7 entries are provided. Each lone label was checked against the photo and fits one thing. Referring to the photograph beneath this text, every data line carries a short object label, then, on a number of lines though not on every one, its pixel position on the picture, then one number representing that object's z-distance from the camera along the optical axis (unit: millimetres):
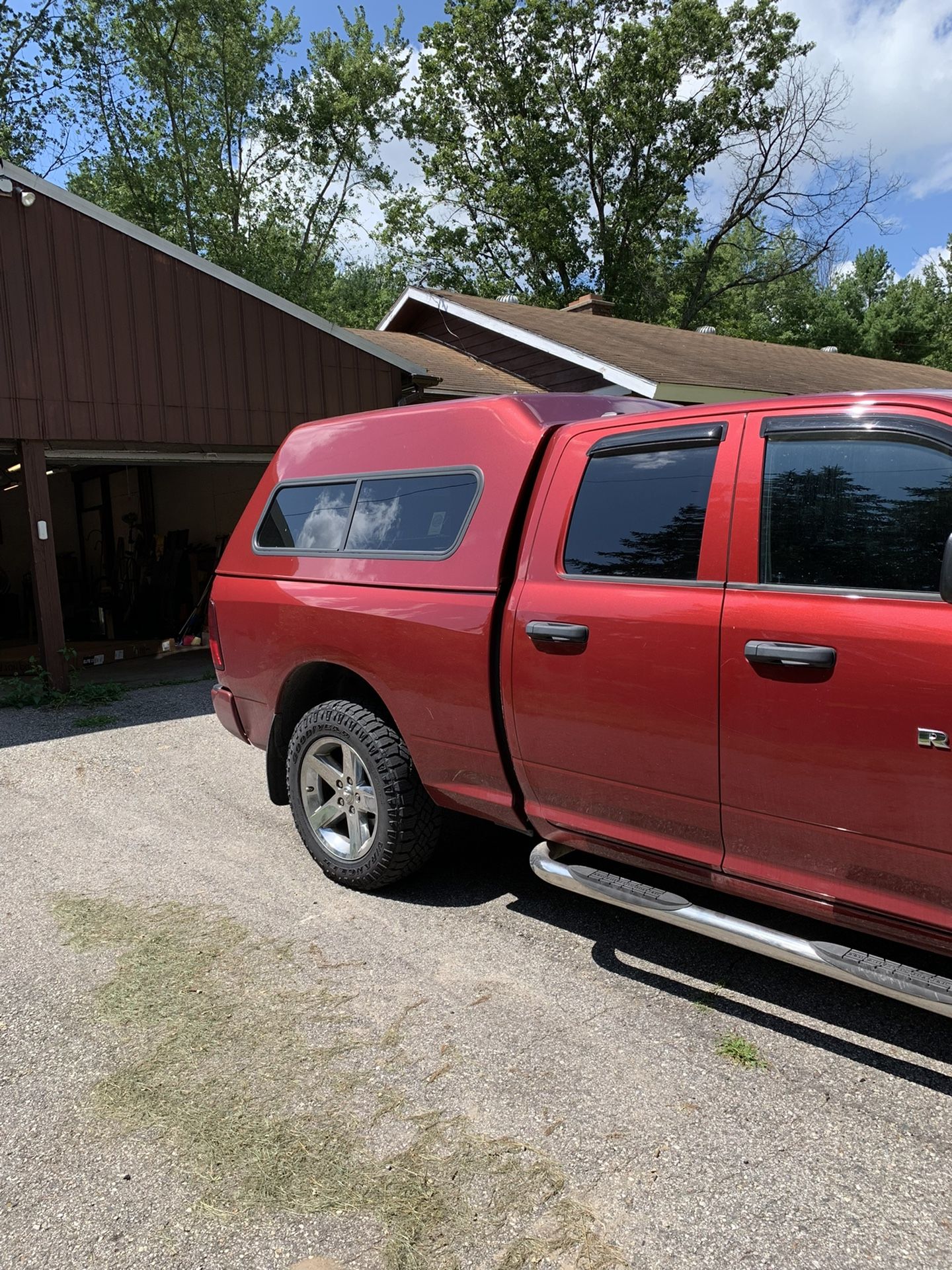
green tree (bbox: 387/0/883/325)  29422
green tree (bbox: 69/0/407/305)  30344
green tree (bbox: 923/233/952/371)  39938
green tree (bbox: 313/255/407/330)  35781
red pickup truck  2557
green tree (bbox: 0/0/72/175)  26109
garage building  9297
